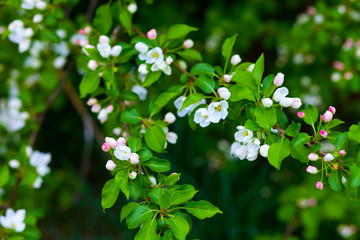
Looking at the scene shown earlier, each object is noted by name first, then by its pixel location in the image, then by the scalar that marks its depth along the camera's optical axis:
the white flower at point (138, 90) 1.45
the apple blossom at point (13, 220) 1.45
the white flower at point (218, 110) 1.31
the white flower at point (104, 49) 1.37
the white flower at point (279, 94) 1.31
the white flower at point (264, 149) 1.30
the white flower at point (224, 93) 1.30
